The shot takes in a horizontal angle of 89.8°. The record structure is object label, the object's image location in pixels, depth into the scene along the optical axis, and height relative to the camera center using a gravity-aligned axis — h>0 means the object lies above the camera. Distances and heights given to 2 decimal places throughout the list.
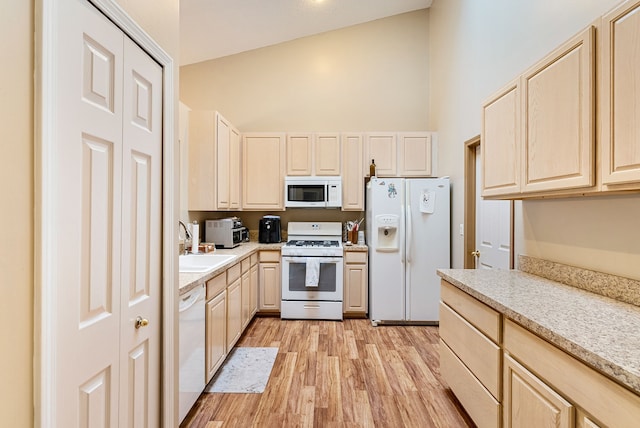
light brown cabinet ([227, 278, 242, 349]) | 2.69 -0.88
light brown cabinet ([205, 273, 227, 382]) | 2.21 -0.81
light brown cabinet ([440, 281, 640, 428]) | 0.97 -0.65
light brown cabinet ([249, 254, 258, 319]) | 3.50 -0.82
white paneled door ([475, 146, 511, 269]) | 2.51 -0.14
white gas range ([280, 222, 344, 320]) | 3.73 -0.82
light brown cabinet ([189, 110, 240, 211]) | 3.33 +0.55
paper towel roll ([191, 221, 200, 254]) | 3.14 -0.25
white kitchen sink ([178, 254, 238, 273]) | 2.65 -0.41
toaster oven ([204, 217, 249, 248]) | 3.59 -0.21
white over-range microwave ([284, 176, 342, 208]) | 3.98 +0.27
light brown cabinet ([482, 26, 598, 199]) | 1.36 +0.44
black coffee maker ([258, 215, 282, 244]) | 4.05 -0.21
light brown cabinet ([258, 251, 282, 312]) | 3.84 -0.82
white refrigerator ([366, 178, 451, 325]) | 3.59 -0.38
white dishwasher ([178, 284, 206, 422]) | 1.79 -0.80
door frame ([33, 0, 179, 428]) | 0.83 +0.00
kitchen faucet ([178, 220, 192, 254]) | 3.02 -0.29
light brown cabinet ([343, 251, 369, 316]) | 3.80 -0.78
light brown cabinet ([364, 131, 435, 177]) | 4.03 +0.78
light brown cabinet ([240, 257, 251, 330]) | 3.19 -0.79
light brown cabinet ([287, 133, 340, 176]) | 4.05 +0.76
